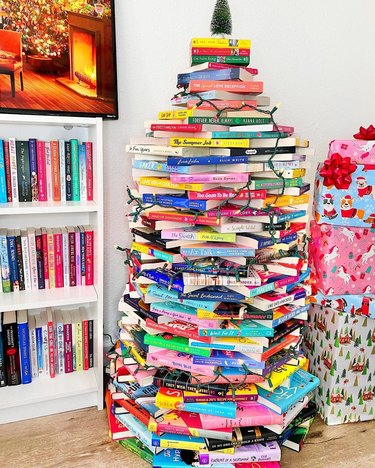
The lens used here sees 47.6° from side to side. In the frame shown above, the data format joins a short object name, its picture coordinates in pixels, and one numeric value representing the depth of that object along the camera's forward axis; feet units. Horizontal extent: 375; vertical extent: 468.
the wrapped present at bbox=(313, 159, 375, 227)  4.87
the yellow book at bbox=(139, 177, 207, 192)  4.00
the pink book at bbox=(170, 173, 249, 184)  4.00
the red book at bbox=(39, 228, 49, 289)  5.05
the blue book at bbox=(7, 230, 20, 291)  4.89
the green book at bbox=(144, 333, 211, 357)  4.27
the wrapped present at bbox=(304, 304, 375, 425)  5.06
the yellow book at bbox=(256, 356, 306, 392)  4.39
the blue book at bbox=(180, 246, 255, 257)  4.09
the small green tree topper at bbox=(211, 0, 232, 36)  4.54
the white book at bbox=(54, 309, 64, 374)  5.29
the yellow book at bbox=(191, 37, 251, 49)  4.35
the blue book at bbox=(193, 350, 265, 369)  4.25
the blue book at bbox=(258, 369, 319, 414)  4.36
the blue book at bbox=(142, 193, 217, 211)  4.01
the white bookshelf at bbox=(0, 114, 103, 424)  4.67
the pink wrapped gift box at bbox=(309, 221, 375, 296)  5.08
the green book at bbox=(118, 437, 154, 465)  4.50
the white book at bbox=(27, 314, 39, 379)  5.17
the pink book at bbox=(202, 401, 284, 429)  4.23
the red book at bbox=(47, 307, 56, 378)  5.22
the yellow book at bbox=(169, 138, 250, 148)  4.05
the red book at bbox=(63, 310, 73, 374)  5.33
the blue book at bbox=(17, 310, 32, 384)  5.04
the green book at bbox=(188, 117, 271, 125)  4.10
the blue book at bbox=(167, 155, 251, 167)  4.05
